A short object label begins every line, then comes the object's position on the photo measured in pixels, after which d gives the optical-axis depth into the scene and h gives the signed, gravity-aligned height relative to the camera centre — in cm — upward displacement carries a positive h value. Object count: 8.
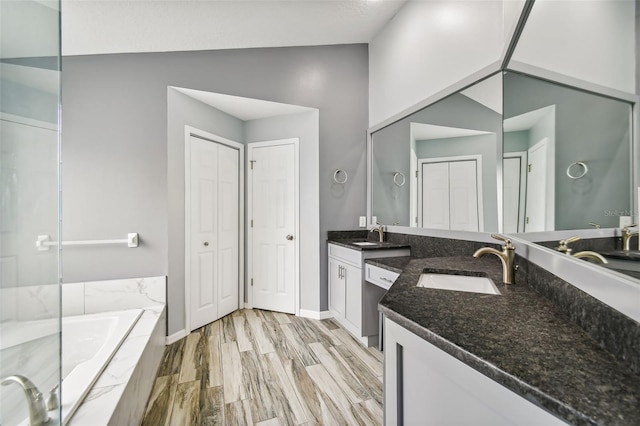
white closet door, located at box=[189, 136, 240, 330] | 274 -22
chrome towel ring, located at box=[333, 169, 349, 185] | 306 +41
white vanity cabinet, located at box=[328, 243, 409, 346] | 238 -77
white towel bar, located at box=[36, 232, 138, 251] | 230 -26
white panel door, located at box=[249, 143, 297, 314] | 316 -18
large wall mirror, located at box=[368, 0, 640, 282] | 61 +31
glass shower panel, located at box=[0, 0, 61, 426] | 79 +3
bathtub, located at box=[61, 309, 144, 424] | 131 -82
